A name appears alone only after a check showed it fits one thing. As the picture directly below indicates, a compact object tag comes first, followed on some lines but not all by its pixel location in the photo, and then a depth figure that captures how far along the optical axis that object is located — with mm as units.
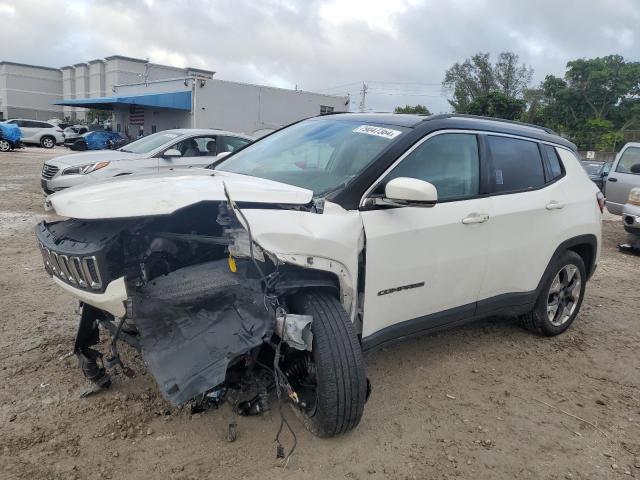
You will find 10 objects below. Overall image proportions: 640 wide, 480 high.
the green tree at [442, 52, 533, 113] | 56209
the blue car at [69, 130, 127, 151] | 29016
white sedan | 9203
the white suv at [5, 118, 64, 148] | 31428
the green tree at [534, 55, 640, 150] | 44531
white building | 22156
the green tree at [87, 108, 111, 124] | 54459
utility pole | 57625
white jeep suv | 2576
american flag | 30042
